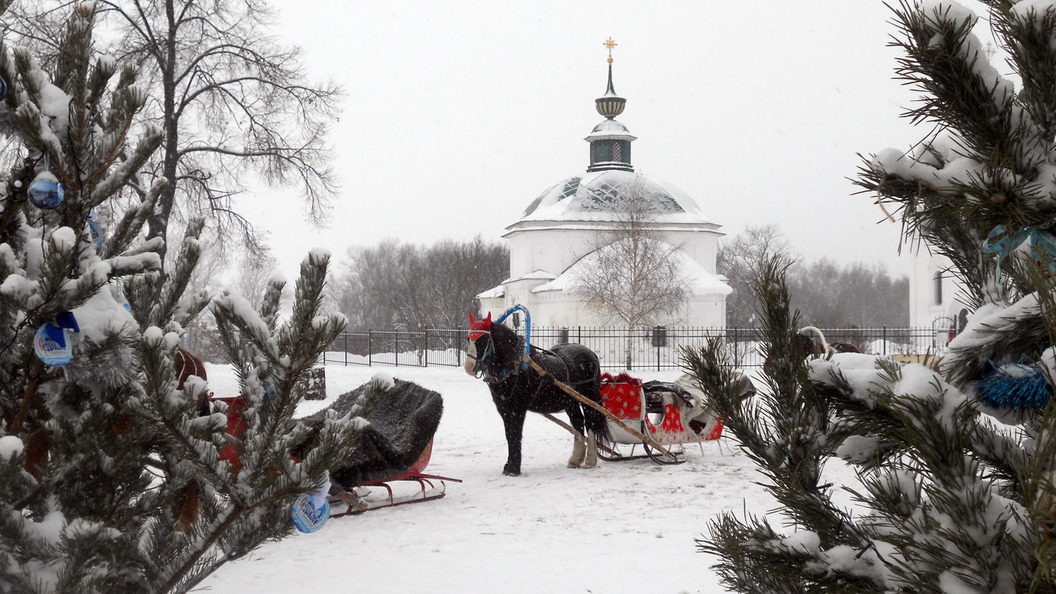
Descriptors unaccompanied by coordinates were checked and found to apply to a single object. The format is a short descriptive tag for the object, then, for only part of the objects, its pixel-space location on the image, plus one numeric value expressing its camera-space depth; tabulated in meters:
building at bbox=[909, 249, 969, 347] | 41.50
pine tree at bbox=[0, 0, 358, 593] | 2.20
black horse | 9.16
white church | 42.84
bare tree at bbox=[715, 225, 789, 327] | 62.12
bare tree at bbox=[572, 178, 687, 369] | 35.75
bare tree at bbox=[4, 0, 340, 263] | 19.34
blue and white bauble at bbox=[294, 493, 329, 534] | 2.70
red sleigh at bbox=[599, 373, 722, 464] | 10.05
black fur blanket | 7.36
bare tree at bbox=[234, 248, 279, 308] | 70.92
